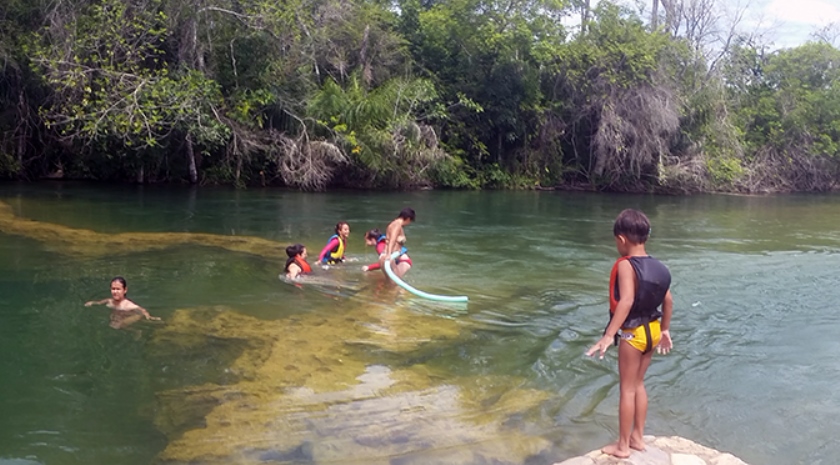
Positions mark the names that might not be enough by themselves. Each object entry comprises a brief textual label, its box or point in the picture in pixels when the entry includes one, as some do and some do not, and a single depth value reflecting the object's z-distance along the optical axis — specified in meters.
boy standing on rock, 4.46
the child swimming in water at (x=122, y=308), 8.50
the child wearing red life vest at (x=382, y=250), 11.13
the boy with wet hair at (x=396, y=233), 10.35
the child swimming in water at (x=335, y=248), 11.73
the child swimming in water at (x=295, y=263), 10.78
